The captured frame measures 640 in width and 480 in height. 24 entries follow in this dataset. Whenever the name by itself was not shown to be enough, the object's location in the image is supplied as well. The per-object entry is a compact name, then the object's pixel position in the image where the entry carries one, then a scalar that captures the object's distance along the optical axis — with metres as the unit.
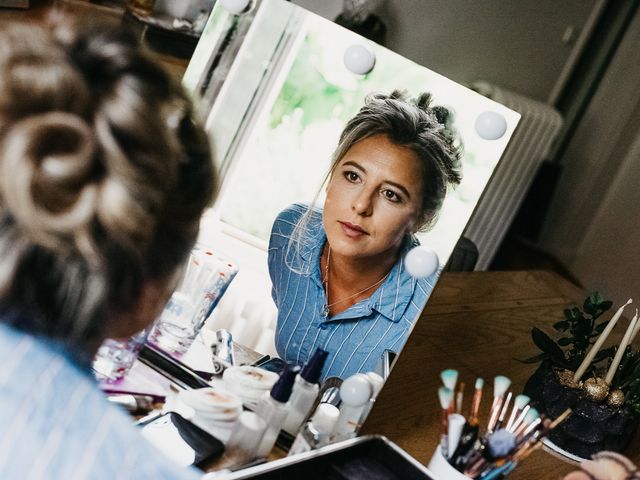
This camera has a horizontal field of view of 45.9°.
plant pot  1.20
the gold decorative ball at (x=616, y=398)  1.20
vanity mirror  1.01
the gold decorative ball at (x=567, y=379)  1.22
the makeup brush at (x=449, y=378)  0.86
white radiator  3.93
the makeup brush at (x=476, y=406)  0.87
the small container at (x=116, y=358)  0.93
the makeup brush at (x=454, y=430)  0.87
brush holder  0.87
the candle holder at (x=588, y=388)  1.20
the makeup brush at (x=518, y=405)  0.90
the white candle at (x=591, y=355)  1.17
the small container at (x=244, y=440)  0.88
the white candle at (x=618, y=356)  1.17
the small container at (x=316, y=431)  0.92
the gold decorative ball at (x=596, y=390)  1.19
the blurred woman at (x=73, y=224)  0.53
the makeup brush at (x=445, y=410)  0.85
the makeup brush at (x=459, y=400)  0.92
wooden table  1.15
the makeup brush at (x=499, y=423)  0.89
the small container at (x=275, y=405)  0.90
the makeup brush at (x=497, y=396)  0.86
